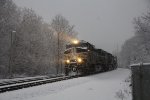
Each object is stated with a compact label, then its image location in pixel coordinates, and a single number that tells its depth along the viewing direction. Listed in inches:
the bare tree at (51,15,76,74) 1891.0
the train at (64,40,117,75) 1012.5
